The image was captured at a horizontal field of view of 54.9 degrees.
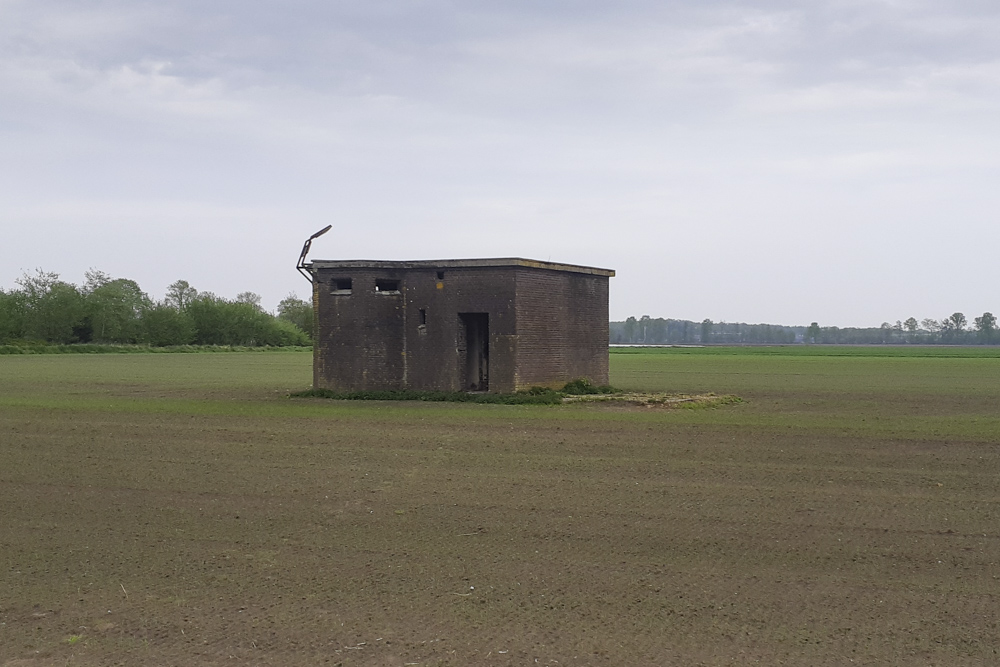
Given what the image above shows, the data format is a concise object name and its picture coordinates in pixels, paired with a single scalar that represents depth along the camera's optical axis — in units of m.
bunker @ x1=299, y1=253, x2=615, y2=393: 30.69
